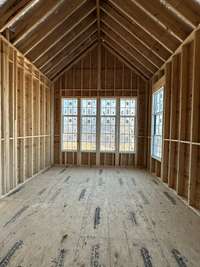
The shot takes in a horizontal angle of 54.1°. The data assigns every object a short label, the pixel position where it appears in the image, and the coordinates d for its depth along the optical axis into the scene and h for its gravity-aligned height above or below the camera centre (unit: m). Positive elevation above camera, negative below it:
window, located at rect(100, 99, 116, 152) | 8.04 +0.17
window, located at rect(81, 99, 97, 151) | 8.10 +0.17
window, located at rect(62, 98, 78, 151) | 8.19 +0.18
